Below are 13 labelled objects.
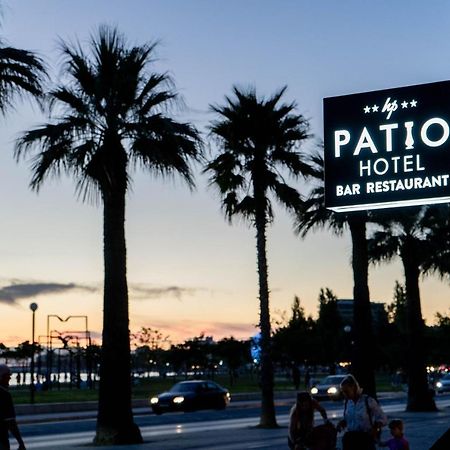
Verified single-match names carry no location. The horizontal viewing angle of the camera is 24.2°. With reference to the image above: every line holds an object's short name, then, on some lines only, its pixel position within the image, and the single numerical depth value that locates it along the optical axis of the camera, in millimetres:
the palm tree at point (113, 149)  26484
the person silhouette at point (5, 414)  12242
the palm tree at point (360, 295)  36406
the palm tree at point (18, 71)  23406
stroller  9180
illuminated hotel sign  12758
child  13125
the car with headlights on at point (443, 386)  74875
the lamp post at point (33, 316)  48438
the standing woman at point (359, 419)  13312
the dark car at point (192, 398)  46062
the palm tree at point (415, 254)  43188
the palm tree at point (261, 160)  33500
